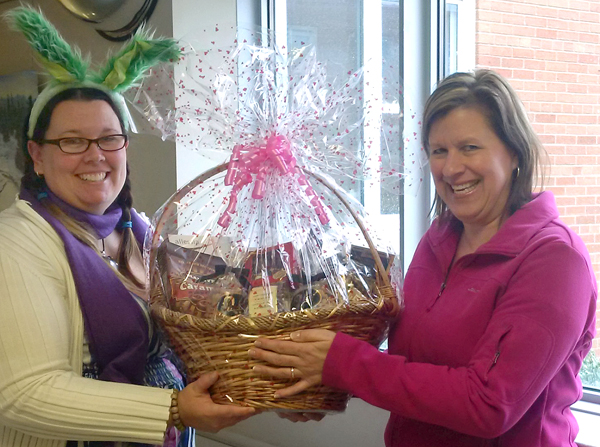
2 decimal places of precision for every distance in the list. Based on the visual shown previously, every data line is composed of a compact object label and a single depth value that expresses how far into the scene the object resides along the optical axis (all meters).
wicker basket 1.05
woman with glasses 1.12
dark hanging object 2.38
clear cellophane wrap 1.12
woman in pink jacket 1.01
